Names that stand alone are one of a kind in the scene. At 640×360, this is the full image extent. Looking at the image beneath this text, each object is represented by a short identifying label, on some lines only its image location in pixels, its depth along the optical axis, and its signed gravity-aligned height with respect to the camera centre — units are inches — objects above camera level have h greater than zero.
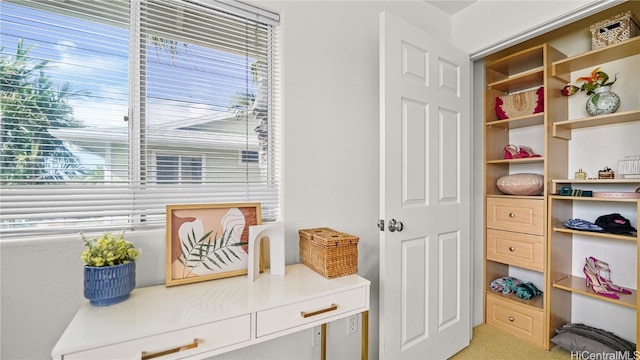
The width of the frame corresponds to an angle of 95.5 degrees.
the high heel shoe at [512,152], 94.9 +9.9
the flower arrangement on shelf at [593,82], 79.7 +28.1
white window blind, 40.7 +11.4
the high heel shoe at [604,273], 78.5 -25.4
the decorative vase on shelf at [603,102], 77.2 +21.6
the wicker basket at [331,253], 50.1 -12.9
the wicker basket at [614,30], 72.1 +39.2
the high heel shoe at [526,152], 92.8 +9.6
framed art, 46.5 -10.1
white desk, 32.5 -17.3
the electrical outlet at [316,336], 61.6 -33.0
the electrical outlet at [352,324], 66.0 -32.7
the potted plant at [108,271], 37.4 -11.9
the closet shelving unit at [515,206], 83.6 -7.6
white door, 61.9 -3.0
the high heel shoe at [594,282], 75.0 -27.2
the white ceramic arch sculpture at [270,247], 48.6 -11.5
